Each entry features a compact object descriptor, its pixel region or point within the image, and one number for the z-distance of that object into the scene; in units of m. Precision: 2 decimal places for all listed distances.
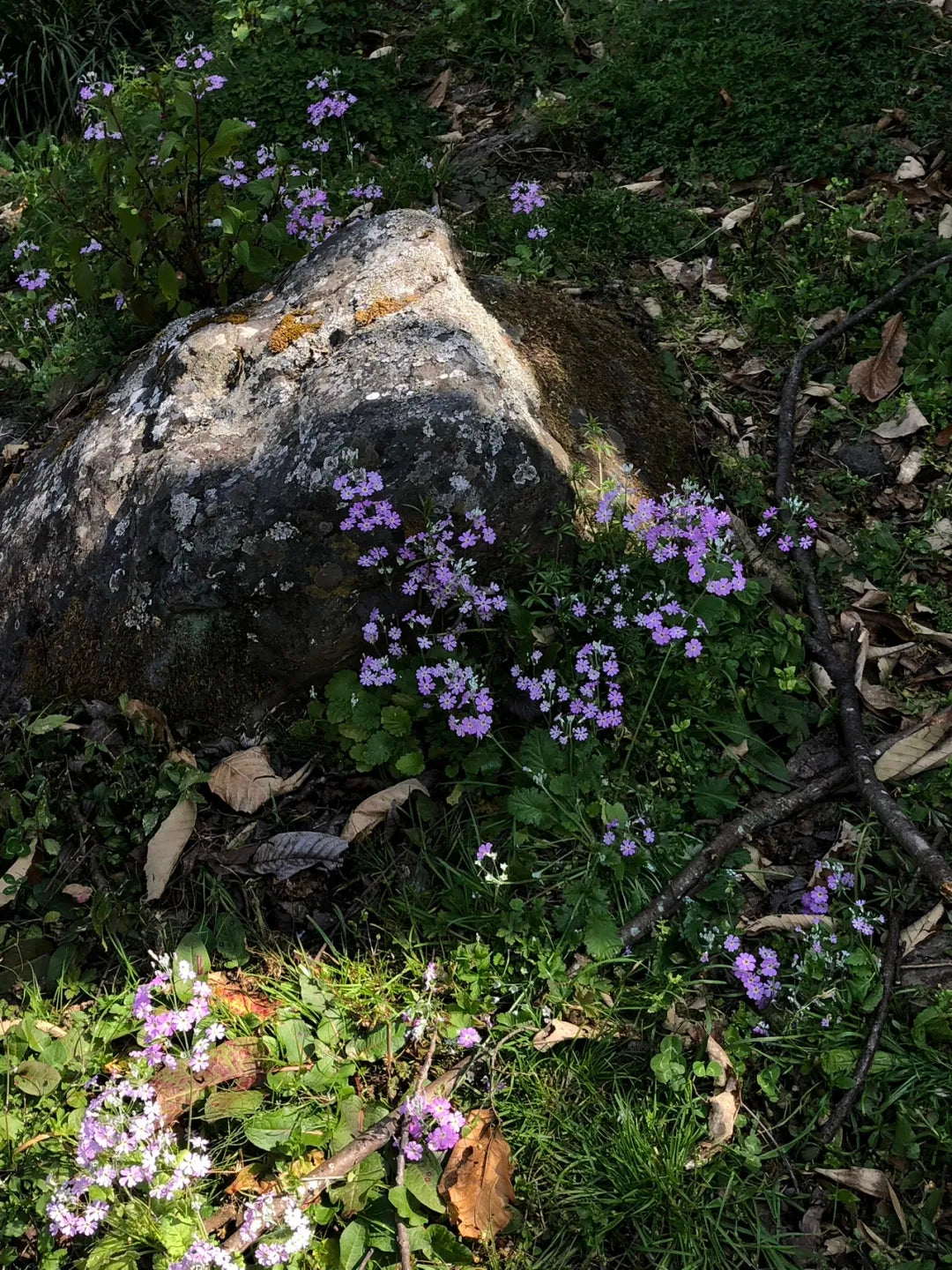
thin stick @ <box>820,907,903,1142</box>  2.25
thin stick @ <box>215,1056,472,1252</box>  2.11
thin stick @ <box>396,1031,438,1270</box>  2.12
